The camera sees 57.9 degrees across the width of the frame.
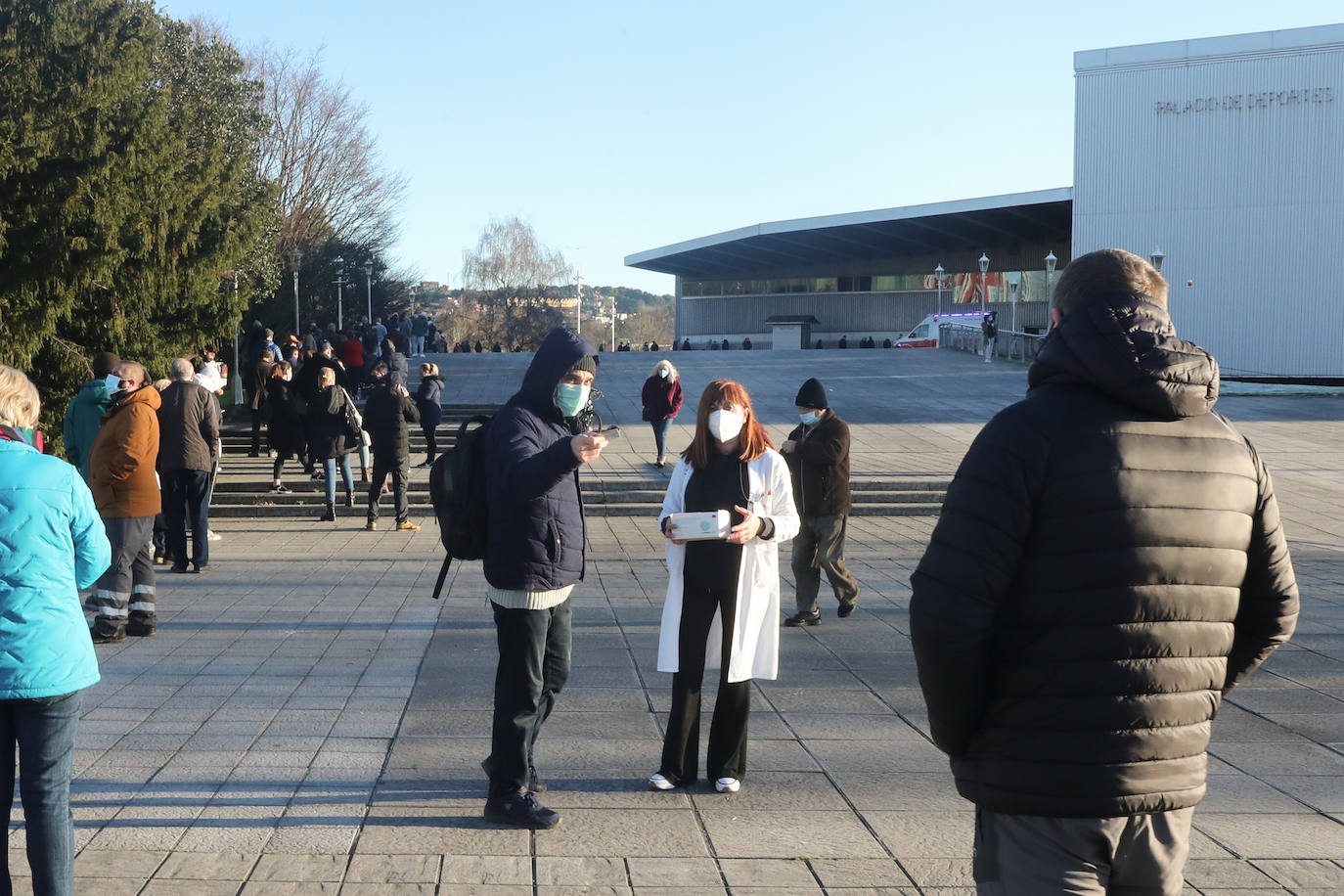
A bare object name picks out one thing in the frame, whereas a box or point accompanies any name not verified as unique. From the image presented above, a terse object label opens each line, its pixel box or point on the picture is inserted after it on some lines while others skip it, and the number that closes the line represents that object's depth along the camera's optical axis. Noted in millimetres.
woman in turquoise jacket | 3516
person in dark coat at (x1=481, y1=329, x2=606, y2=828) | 4586
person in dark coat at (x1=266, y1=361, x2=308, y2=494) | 15609
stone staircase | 15766
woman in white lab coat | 5074
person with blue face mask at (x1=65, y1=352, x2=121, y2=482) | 9117
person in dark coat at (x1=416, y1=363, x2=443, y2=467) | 18953
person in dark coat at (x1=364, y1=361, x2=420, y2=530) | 14156
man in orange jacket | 7875
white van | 51375
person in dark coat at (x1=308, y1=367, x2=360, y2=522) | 14141
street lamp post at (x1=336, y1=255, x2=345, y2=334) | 46291
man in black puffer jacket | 2256
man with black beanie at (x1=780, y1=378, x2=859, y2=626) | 8547
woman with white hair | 18062
